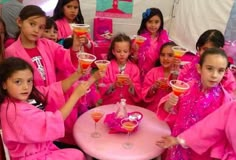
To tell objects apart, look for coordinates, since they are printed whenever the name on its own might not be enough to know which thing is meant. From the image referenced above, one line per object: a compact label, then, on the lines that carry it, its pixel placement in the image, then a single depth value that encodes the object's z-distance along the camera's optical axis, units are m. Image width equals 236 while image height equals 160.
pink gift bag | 6.22
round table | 2.35
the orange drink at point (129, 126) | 2.46
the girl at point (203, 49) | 3.15
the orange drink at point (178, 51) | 3.28
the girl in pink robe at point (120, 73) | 3.70
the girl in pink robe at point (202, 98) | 2.35
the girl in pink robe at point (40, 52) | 2.91
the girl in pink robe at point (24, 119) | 2.22
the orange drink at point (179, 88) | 2.39
